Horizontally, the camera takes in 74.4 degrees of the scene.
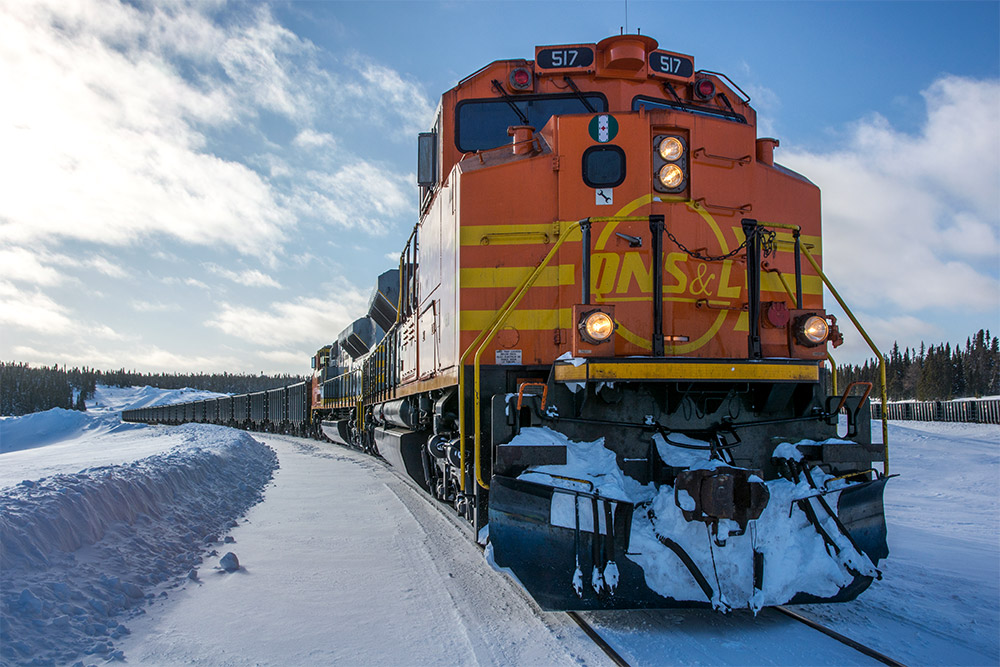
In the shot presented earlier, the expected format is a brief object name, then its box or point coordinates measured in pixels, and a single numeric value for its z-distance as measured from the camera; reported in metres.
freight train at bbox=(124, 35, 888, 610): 3.70
